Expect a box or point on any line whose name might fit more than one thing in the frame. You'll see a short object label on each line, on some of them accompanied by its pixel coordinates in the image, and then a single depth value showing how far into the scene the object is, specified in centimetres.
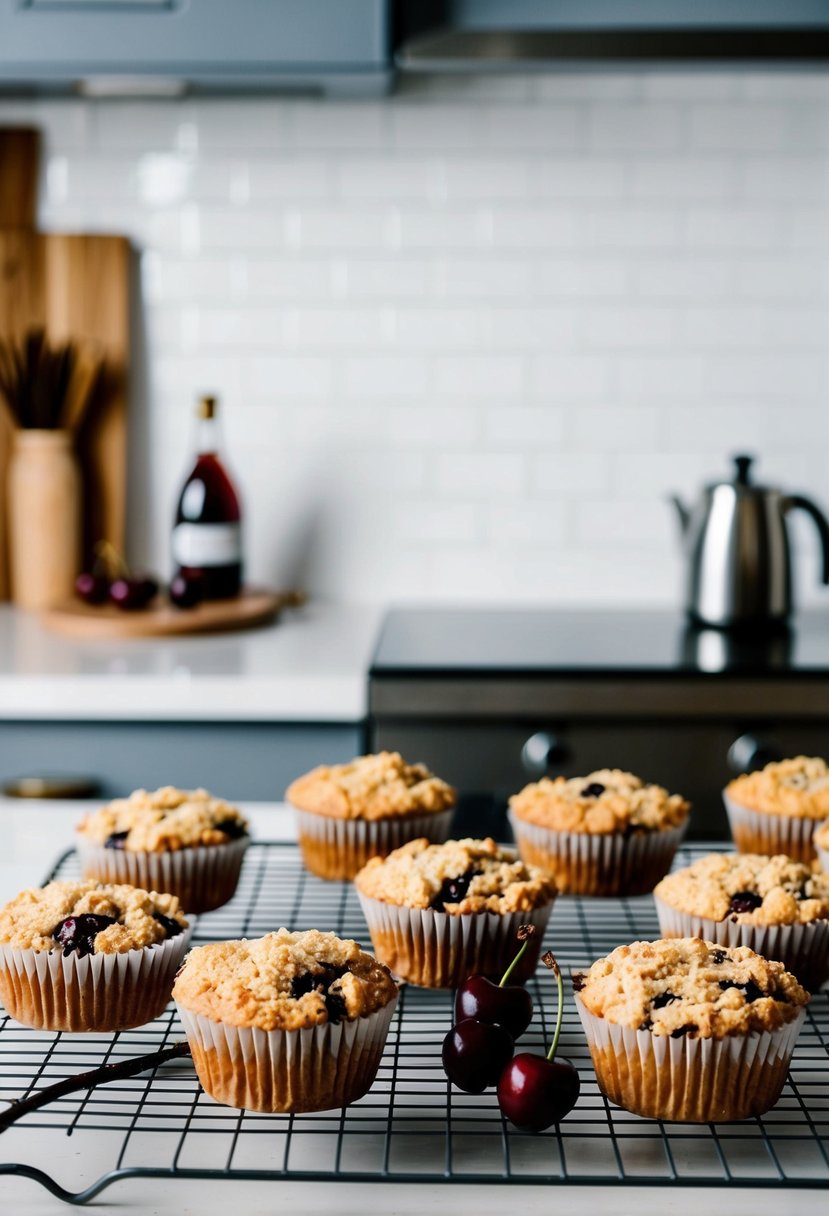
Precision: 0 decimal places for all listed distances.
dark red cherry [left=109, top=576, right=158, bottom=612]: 259
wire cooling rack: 89
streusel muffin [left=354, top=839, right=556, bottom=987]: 128
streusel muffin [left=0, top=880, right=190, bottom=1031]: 112
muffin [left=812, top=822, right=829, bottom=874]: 144
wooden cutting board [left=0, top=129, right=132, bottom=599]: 286
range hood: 235
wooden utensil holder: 279
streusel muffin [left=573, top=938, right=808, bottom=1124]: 100
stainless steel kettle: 251
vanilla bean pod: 89
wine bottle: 271
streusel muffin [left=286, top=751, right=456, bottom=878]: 154
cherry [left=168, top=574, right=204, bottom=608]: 261
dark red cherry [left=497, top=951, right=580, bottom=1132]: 93
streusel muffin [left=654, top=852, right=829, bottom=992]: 123
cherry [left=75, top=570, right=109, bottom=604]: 265
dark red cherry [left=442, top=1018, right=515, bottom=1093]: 98
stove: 225
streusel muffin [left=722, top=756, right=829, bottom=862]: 155
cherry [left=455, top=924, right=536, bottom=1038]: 105
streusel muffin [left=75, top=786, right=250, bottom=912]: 142
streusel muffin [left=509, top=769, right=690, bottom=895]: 151
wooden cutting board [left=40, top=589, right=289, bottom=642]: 252
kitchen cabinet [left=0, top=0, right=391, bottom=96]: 236
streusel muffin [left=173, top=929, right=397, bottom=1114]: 100
